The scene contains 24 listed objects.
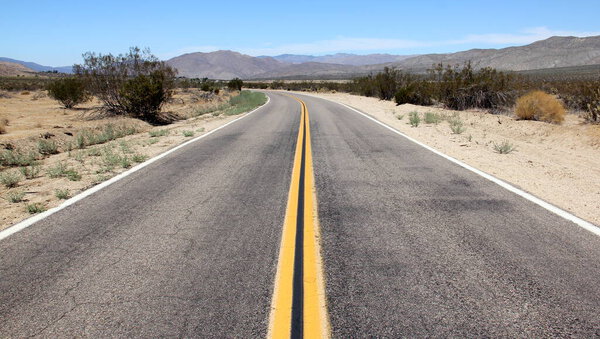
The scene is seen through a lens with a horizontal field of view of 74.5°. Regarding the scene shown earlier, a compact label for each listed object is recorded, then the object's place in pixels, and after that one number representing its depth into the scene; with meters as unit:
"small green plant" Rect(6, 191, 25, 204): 6.09
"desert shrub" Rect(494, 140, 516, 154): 10.11
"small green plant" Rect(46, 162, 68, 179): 7.87
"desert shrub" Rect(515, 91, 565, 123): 16.06
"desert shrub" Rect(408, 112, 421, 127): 16.11
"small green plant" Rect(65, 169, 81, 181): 7.47
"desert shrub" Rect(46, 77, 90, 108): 27.66
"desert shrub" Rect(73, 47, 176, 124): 20.47
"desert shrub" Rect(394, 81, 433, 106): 26.47
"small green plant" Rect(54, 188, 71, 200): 6.20
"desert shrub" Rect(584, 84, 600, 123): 14.26
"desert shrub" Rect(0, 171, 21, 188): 7.32
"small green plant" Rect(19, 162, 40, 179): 8.07
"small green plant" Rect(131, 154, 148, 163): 9.07
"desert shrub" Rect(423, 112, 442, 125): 16.81
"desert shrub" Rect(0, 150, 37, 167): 9.76
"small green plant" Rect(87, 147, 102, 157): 10.26
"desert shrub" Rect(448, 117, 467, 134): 13.87
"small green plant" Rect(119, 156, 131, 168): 8.49
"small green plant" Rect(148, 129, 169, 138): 13.84
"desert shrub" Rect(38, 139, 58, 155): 11.37
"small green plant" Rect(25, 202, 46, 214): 5.53
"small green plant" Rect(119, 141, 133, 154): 10.51
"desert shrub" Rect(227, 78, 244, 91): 71.47
